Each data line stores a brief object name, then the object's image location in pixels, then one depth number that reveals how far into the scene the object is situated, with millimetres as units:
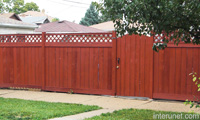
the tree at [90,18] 48688
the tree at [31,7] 74688
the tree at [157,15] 5398
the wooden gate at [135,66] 9195
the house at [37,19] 44506
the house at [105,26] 30331
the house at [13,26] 16648
